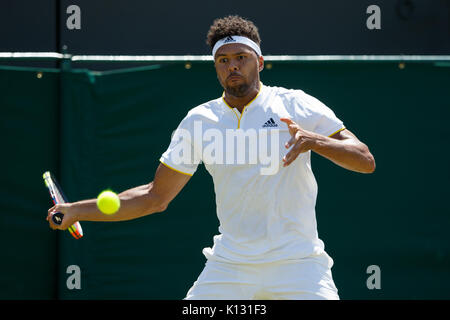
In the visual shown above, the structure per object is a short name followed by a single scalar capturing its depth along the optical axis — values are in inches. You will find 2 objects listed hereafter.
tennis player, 306.7
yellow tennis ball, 312.5
